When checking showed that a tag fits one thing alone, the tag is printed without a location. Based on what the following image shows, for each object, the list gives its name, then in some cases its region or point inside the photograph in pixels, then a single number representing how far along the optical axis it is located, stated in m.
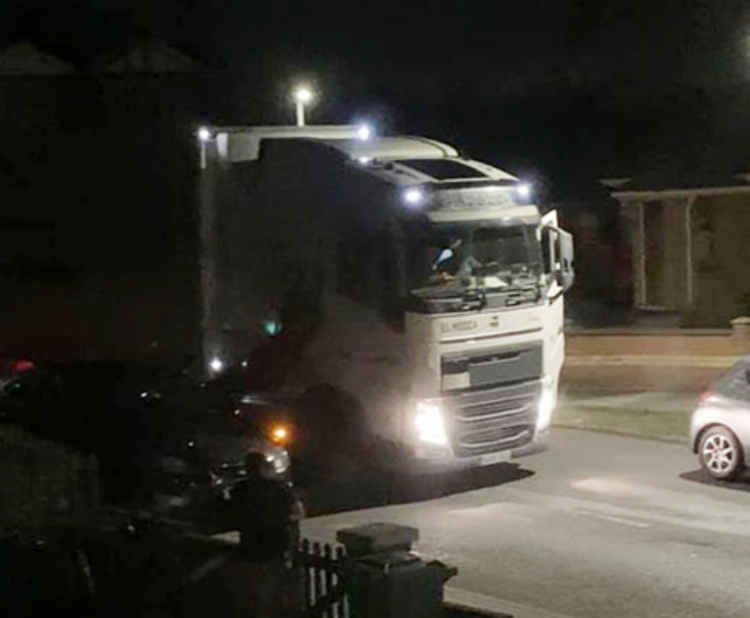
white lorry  17.33
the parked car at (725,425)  17.92
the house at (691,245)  31.84
